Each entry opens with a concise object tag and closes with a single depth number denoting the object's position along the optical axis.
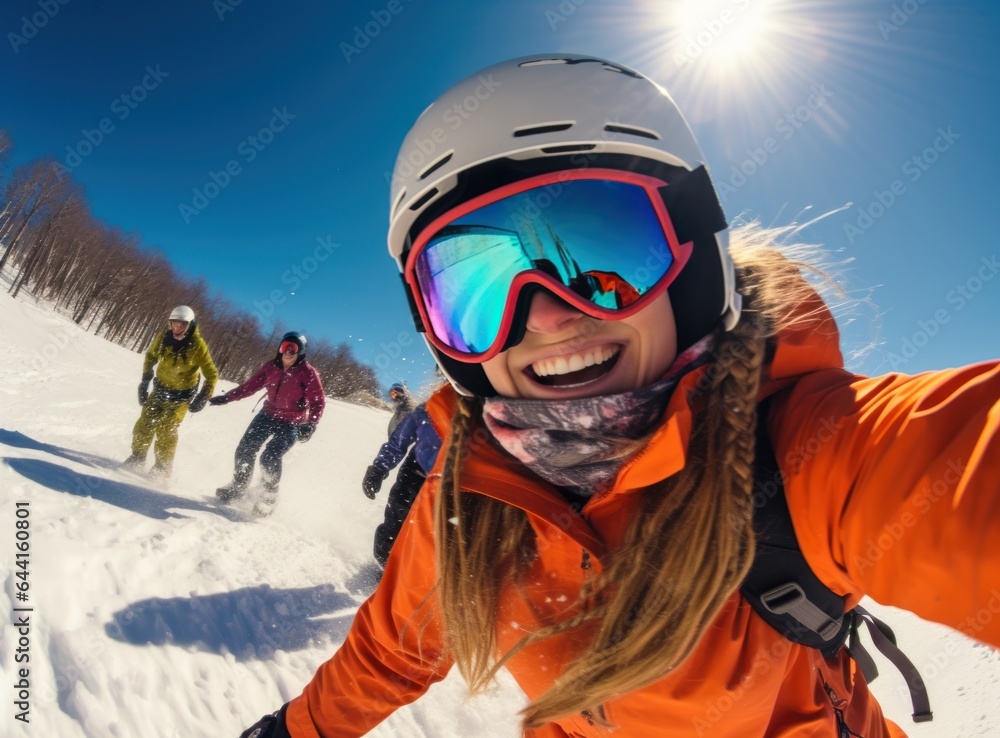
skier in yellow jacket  5.54
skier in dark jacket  3.28
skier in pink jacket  5.32
